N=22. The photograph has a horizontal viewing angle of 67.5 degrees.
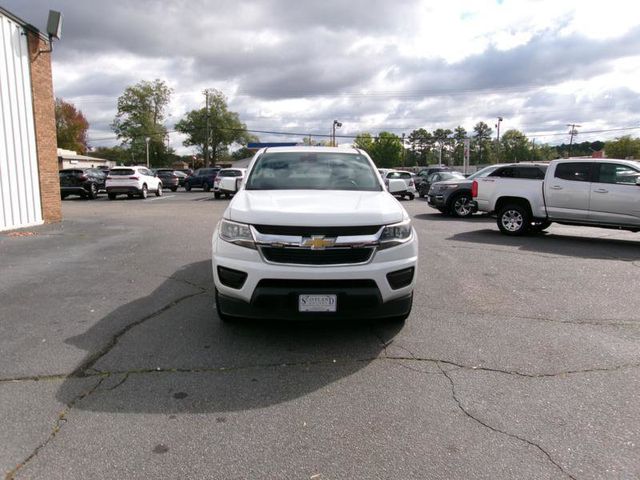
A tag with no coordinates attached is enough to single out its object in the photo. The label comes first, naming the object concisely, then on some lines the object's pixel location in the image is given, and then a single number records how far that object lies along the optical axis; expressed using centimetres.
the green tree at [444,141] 12336
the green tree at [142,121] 8475
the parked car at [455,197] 1580
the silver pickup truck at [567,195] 1033
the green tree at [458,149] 12325
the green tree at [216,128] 9200
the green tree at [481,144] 12185
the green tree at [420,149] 13098
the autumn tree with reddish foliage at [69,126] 8719
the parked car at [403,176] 2385
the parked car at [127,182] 2509
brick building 1191
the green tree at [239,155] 11438
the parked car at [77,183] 2478
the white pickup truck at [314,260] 396
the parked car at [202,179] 3503
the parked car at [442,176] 2022
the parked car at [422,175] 2800
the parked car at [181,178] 4281
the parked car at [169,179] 3609
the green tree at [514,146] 11369
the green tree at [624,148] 7469
